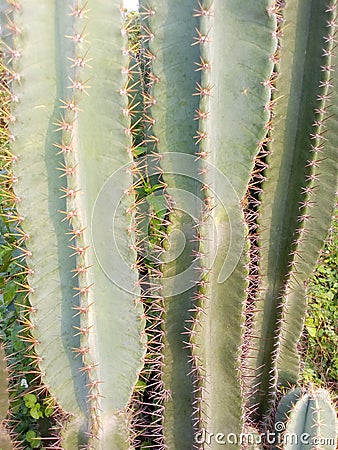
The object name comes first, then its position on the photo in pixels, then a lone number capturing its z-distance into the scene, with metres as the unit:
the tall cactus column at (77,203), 0.52
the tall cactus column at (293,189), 0.68
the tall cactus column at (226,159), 0.56
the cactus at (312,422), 0.69
